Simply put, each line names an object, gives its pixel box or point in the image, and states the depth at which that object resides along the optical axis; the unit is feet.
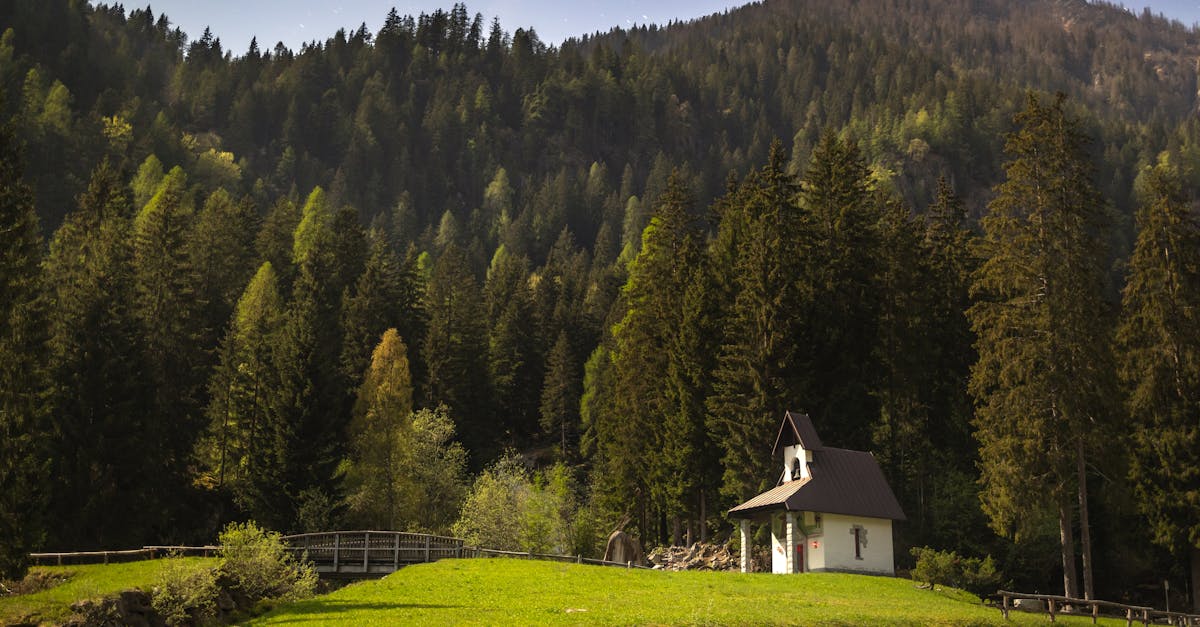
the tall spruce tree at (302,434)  172.65
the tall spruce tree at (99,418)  159.84
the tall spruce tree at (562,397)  291.99
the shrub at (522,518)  178.09
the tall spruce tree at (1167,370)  141.69
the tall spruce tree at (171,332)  182.09
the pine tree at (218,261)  247.09
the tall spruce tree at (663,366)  181.37
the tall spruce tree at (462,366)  252.83
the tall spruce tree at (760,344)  164.76
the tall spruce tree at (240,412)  181.27
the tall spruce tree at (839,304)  175.63
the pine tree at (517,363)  304.50
